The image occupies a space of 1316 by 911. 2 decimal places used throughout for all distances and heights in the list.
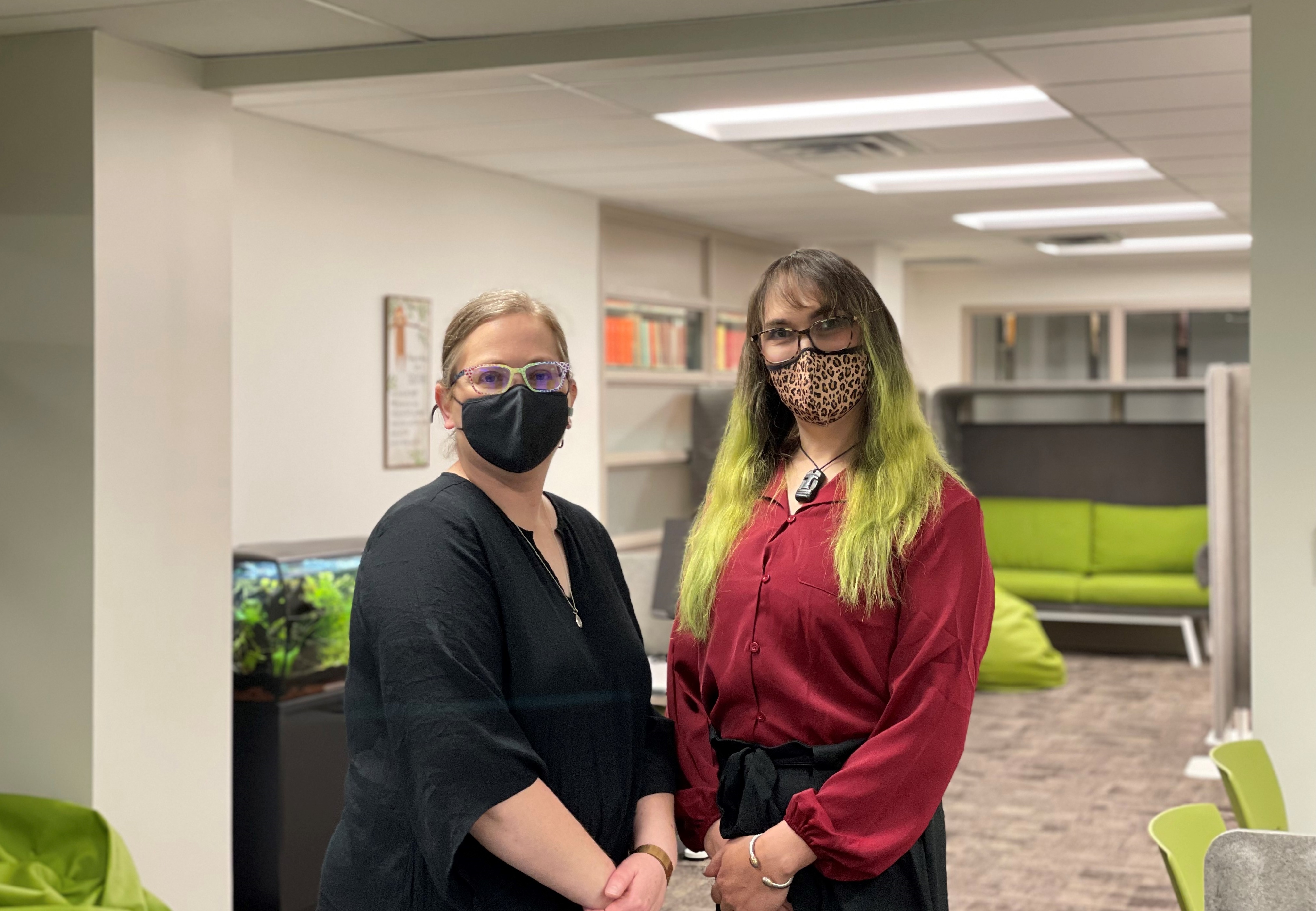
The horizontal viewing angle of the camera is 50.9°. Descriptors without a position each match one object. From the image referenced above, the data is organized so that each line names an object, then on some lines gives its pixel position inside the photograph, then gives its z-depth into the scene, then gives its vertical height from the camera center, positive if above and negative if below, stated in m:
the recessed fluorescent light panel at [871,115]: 4.69 +1.14
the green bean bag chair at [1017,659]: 7.56 -1.23
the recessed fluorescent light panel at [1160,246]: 8.66 +1.23
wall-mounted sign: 5.54 +0.22
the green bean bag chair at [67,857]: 3.20 -1.00
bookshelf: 7.37 +0.51
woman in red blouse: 1.88 -0.28
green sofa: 8.55 -0.83
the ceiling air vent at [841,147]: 5.23 +1.12
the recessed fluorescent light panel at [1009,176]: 6.06 +1.17
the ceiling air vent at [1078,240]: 8.45 +1.21
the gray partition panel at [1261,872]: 1.98 -0.63
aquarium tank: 4.04 -0.55
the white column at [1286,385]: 2.92 +0.11
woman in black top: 1.75 -0.34
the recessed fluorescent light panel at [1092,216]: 7.32 +1.20
